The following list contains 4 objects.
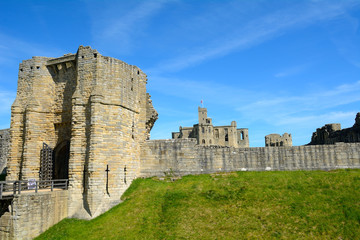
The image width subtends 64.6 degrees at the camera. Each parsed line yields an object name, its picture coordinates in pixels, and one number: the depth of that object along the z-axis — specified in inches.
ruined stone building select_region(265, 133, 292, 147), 2276.5
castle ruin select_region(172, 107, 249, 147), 3006.9
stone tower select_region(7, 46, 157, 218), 691.4
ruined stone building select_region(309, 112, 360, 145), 1050.9
